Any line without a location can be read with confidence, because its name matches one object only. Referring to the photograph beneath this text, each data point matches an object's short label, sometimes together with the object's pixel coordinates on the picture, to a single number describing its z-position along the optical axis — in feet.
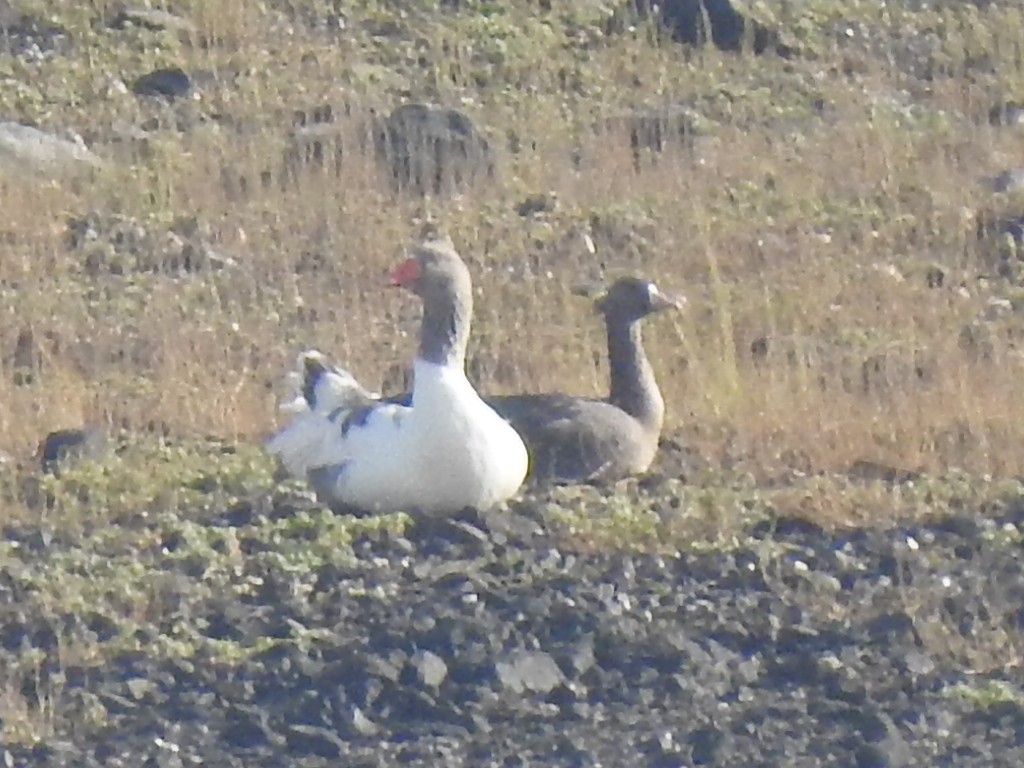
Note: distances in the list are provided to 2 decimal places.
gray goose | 30.01
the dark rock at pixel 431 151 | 47.03
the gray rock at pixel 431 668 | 22.10
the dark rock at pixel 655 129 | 50.90
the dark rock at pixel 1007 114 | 54.60
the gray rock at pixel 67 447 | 29.96
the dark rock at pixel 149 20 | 57.06
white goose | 26.78
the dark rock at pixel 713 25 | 58.39
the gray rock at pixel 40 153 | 46.83
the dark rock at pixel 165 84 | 52.73
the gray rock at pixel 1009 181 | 48.73
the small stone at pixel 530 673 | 22.16
